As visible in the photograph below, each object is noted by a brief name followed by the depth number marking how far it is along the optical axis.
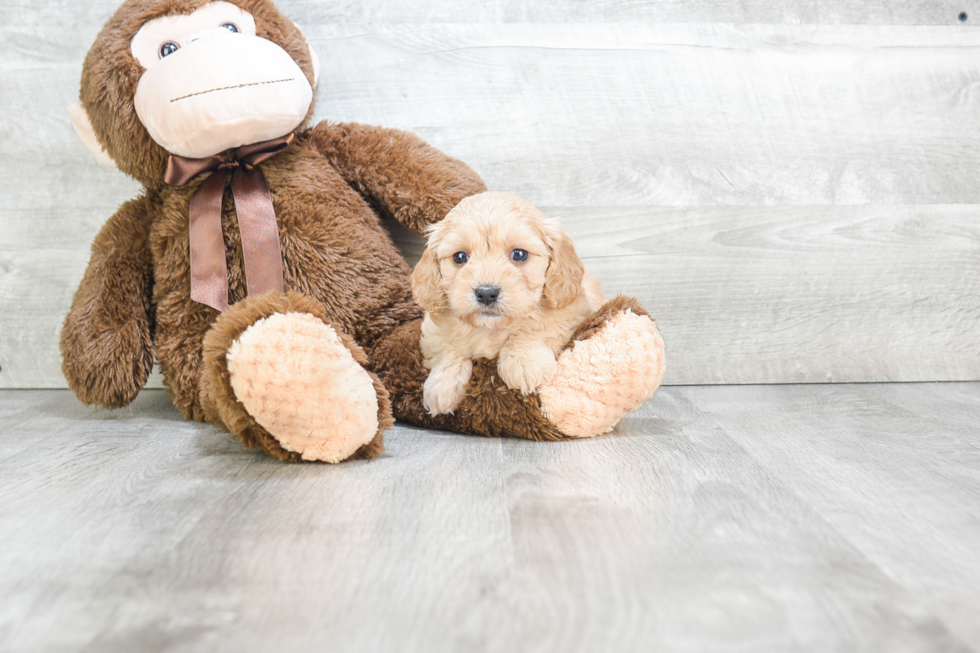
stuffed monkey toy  1.01
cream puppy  1.01
